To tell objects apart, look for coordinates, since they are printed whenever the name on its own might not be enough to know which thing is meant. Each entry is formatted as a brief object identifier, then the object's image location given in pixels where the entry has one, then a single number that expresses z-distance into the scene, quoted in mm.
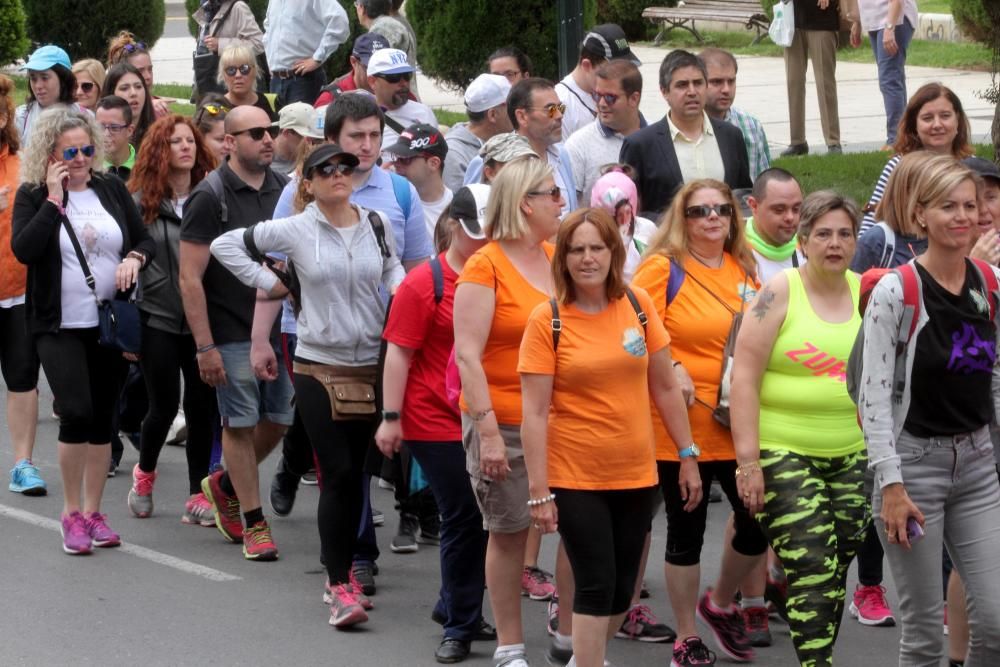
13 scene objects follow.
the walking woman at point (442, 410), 12953
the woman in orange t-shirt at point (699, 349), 12695
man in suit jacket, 17125
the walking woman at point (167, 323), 16578
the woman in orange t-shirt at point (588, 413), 11484
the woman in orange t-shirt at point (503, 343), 12055
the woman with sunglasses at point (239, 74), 22406
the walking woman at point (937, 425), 10562
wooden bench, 49406
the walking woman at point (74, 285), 15812
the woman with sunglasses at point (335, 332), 13930
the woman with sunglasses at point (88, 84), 24266
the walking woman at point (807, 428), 11641
